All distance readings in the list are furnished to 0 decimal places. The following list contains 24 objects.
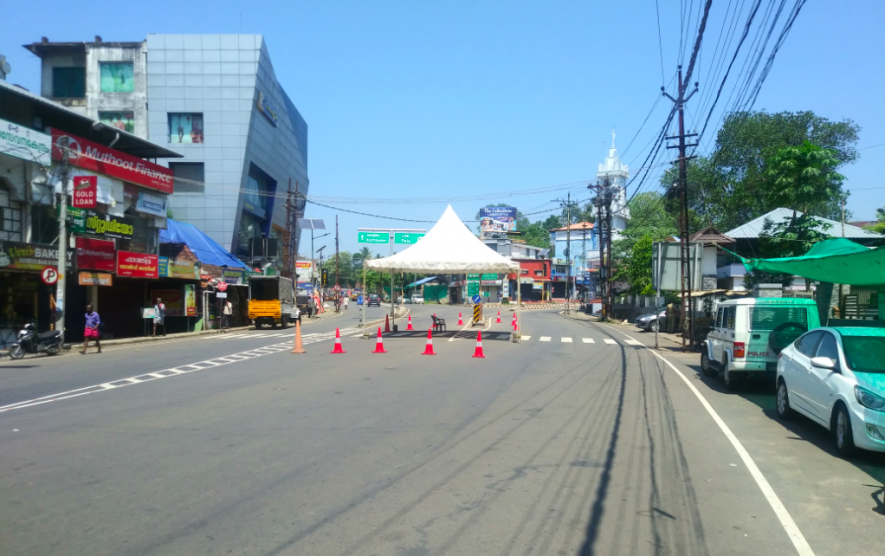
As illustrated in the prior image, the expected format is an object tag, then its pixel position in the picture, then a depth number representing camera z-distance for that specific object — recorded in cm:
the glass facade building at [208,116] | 5175
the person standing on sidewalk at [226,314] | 3612
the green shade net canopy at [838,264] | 1150
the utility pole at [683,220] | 2347
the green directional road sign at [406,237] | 4166
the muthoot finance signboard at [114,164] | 2605
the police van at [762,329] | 1258
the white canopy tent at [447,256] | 2623
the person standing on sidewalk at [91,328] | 2191
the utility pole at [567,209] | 6397
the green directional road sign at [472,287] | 6062
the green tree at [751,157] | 5559
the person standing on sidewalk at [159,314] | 2964
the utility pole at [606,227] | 4947
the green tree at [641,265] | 4581
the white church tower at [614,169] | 10575
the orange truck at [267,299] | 3744
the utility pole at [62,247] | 2248
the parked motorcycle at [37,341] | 2116
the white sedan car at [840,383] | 732
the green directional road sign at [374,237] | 4119
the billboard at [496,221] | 10700
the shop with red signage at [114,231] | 2536
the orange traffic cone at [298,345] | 2067
